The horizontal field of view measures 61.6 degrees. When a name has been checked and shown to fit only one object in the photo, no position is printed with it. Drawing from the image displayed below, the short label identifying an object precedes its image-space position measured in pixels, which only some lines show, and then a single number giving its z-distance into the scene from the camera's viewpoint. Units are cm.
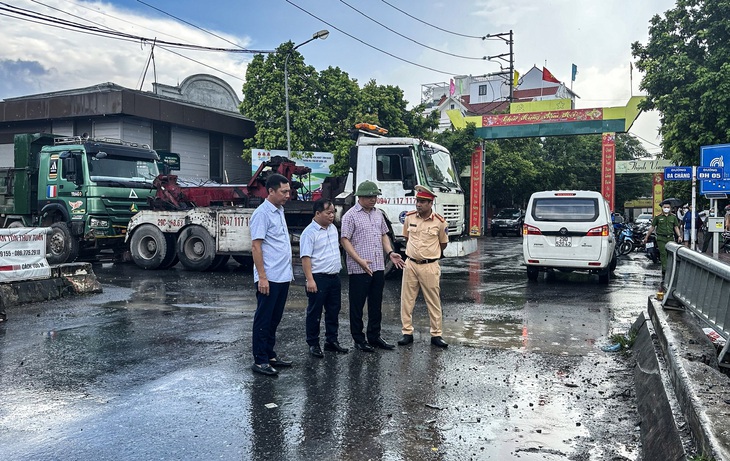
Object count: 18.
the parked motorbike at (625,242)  1969
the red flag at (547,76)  4314
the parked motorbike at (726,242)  1820
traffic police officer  668
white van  1172
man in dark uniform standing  1277
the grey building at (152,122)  2503
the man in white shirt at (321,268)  623
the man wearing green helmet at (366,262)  656
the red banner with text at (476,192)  3372
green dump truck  1488
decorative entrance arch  3009
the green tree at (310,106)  2872
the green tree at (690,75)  2012
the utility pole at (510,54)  4312
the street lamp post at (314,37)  2295
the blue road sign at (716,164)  1438
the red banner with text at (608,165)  3052
